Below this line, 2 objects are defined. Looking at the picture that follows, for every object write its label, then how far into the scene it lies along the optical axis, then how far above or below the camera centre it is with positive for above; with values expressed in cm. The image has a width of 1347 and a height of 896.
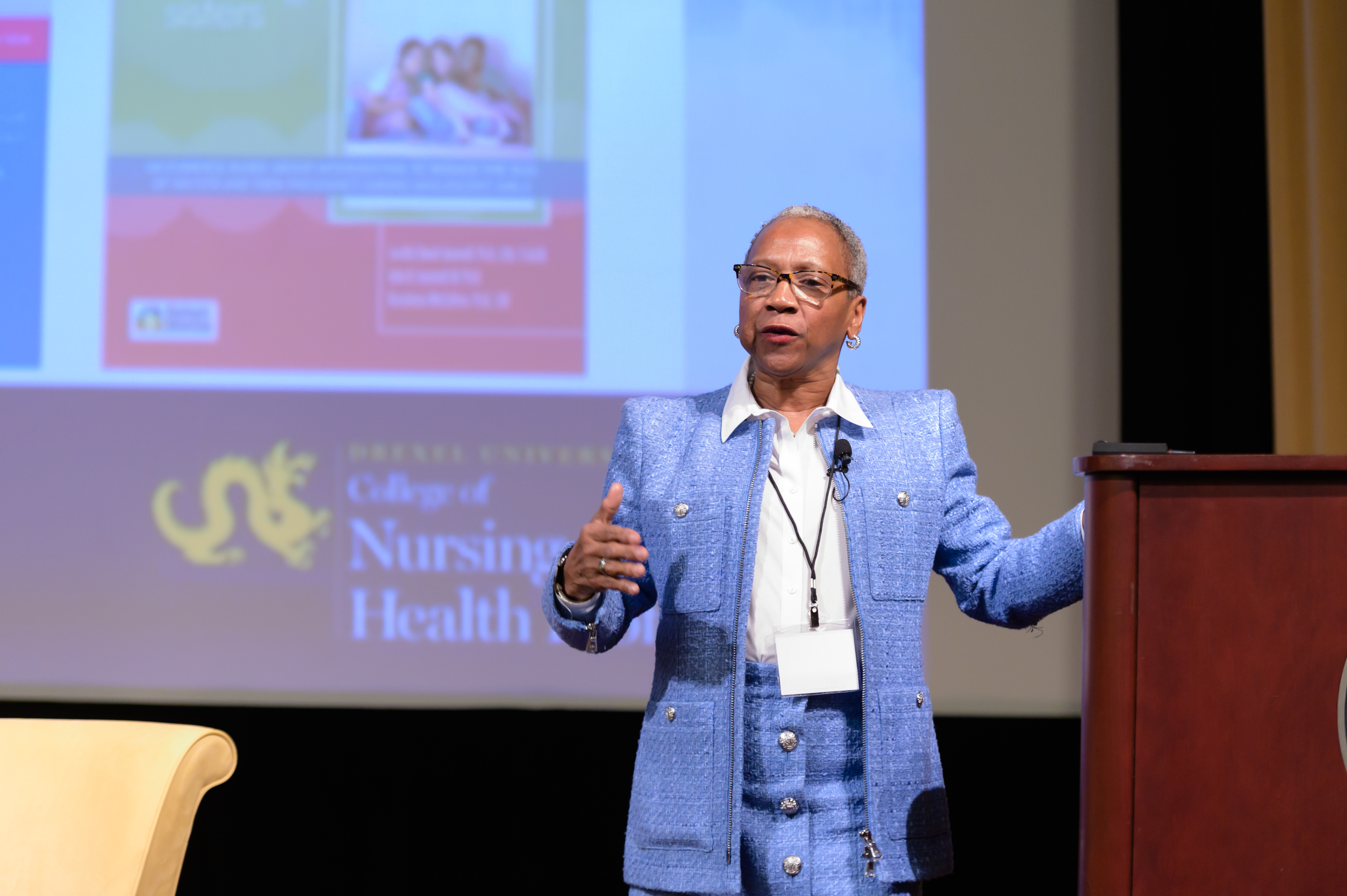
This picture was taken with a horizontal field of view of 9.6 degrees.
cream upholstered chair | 1035 +10
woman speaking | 1037 +37
